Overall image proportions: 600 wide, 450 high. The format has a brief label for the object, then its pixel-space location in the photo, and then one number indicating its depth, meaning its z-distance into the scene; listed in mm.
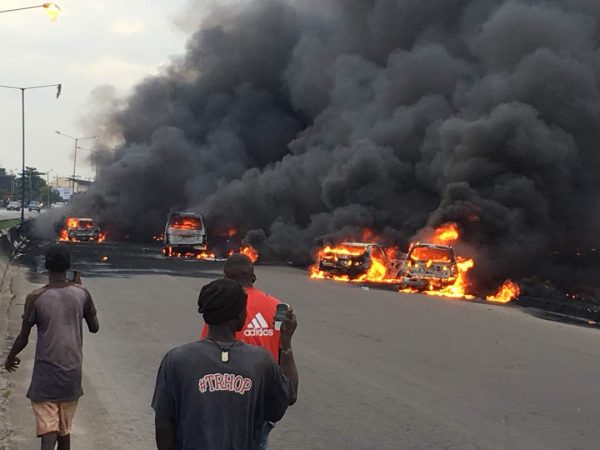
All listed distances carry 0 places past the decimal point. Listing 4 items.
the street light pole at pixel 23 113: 45888
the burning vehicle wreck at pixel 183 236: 35750
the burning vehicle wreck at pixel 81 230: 45469
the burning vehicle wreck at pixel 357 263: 26308
